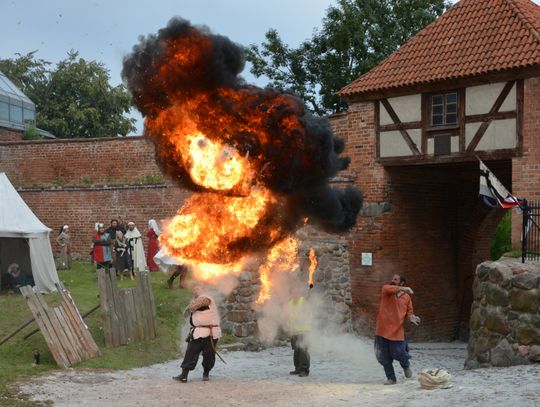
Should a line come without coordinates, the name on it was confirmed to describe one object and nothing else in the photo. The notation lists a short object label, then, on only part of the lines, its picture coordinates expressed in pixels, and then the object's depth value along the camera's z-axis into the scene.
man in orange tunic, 10.81
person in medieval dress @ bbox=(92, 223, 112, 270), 18.21
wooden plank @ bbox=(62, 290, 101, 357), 12.44
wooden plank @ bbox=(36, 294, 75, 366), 11.99
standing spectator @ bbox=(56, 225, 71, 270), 20.81
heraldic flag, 13.62
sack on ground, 9.55
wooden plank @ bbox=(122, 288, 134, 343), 13.53
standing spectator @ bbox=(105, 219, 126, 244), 18.91
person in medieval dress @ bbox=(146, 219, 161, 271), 19.38
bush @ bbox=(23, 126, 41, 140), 32.22
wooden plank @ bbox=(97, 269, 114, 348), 13.09
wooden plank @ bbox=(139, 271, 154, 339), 13.91
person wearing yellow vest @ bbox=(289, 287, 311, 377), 12.07
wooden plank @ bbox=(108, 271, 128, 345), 13.29
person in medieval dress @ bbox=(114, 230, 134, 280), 18.19
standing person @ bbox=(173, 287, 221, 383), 11.12
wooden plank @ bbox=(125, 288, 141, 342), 13.60
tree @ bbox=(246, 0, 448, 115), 30.06
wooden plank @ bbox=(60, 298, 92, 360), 12.34
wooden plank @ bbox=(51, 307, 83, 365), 12.08
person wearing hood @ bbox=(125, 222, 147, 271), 18.52
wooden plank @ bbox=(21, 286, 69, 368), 11.83
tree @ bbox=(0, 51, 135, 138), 40.09
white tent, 16.77
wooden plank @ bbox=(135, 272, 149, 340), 13.83
